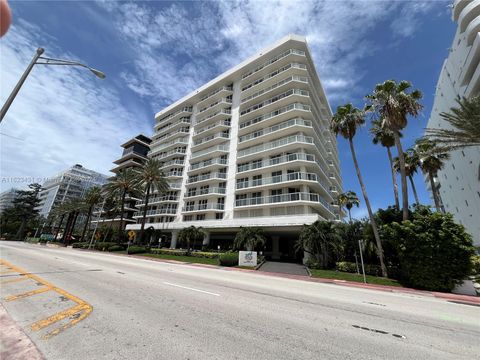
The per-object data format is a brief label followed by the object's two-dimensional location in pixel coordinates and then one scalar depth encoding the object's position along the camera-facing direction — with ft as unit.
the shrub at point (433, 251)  47.60
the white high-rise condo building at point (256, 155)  105.29
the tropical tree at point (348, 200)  154.92
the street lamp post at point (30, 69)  20.45
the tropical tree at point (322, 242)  76.64
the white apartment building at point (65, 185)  395.75
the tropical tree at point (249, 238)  91.40
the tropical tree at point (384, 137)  84.53
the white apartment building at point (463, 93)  96.22
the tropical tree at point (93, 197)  175.18
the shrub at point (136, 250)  117.91
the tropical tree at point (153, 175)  134.72
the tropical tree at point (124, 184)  145.89
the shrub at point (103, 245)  138.21
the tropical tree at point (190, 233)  109.60
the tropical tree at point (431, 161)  94.85
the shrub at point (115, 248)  133.43
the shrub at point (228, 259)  85.30
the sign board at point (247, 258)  82.35
